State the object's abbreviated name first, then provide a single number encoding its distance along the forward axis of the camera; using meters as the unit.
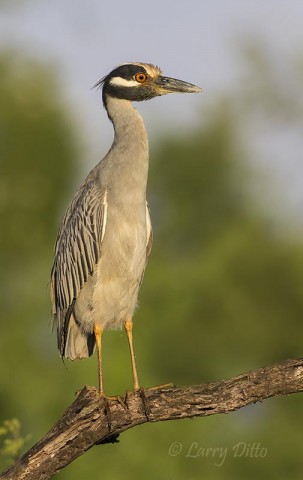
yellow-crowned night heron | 16.53
